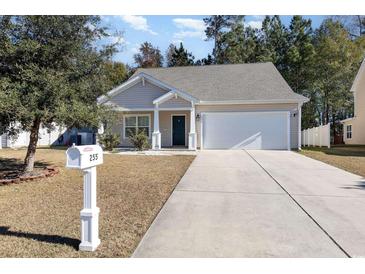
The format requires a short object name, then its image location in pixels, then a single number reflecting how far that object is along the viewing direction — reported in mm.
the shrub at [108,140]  16938
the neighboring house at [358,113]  23750
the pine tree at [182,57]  37719
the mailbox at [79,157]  3742
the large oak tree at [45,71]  7562
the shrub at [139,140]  17062
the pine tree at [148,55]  42231
